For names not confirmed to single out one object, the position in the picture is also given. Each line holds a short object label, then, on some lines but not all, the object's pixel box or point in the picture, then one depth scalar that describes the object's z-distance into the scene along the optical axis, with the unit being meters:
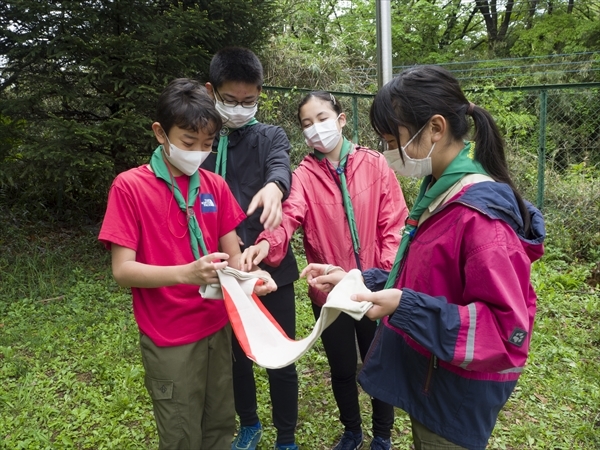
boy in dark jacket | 2.41
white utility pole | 4.17
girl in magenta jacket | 1.33
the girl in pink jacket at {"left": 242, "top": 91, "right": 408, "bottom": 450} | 2.53
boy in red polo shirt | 1.96
